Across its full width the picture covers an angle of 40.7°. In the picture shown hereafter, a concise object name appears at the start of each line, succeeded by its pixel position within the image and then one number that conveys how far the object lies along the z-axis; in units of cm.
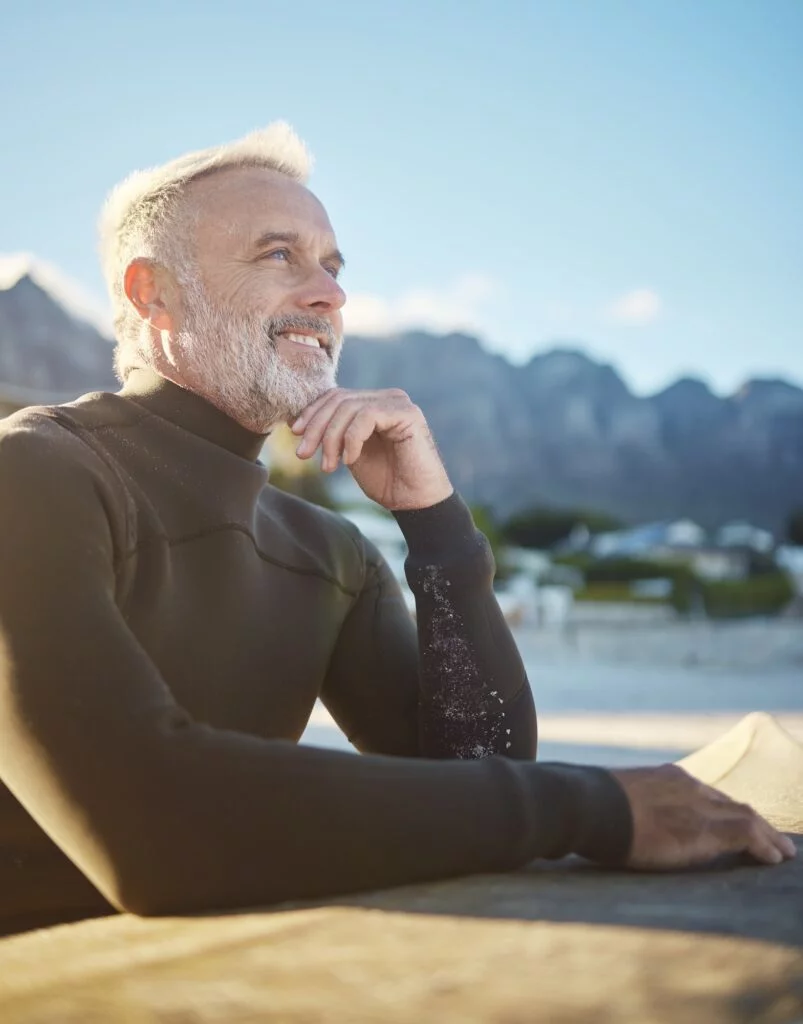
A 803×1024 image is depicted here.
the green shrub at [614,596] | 3028
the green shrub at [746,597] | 2989
